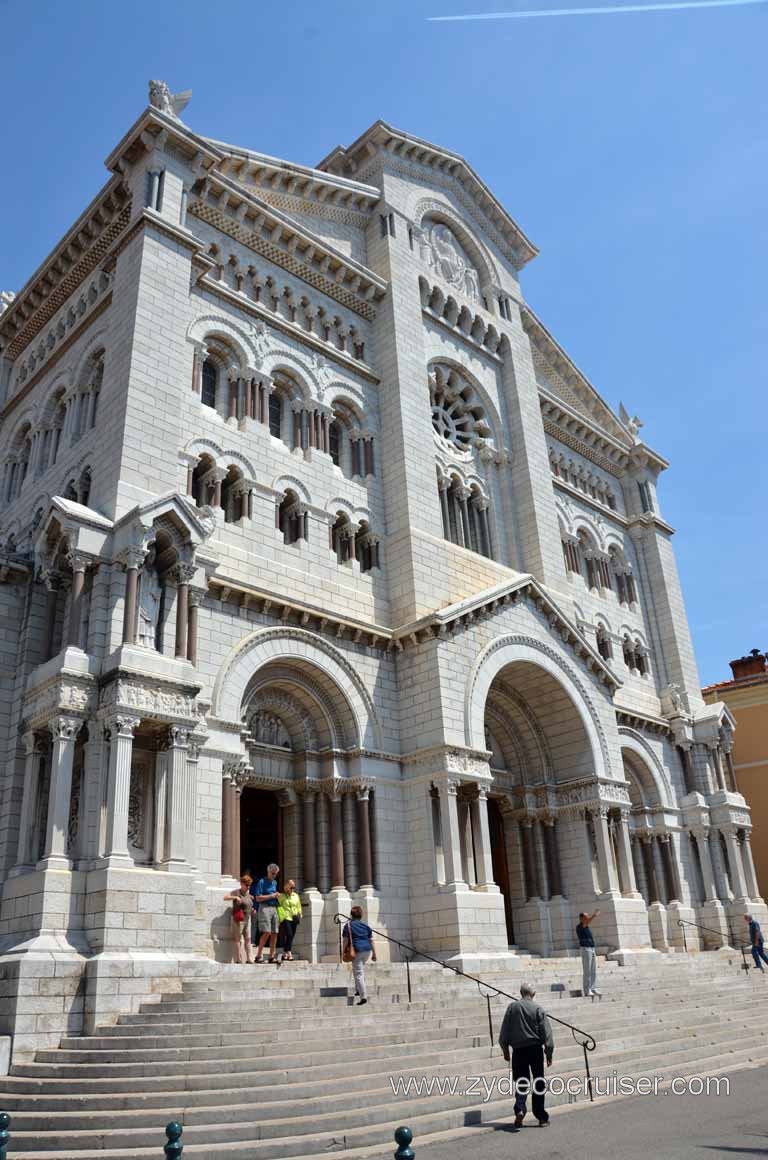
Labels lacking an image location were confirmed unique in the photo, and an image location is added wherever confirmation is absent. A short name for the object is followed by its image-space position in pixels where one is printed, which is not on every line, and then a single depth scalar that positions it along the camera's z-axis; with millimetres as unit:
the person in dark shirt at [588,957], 19250
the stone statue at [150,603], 18422
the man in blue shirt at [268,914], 18156
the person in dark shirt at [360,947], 15812
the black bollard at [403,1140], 6891
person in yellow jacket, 18516
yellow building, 40562
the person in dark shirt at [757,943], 27391
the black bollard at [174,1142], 7156
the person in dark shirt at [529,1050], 11602
